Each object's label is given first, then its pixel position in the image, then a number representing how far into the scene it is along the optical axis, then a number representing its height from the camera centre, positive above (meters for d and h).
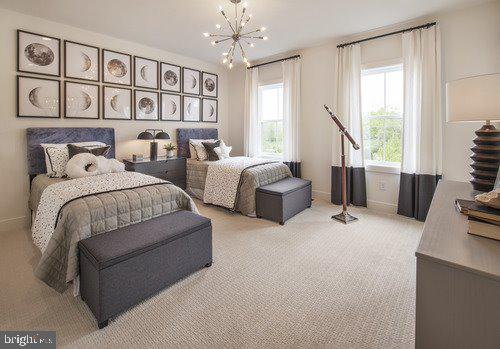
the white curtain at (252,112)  5.49 +1.24
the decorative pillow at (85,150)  3.29 +0.27
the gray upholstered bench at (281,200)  3.49 -0.41
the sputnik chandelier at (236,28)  2.98 +2.04
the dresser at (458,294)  0.83 -0.42
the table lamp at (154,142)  4.38 +0.51
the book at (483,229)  1.06 -0.24
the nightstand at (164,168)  4.16 +0.04
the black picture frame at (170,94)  4.83 +1.34
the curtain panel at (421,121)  3.37 +0.67
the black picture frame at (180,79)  4.76 +1.72
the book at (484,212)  1.06 -0.17
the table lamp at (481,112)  1.64 +0.39
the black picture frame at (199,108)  5.17 +1.32
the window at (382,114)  3.93 +0.88
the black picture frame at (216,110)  5.80 +1.37
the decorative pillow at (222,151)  4.73 +0.37
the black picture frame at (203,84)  5.50 +1.88
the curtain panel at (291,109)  4.82 +1.15
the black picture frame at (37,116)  3.31 +0.95
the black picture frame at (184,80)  5.12 +1.81
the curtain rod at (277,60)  4.81 +2.14
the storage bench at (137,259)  1.68 -0.65
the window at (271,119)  5.41 +1.08
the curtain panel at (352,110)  4.10 +0.97
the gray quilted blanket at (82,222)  1.91 -0.41
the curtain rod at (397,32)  3.37 +1.95
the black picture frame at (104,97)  4.07 +1.15
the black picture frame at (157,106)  4.72 +1.18
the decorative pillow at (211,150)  4.71 +0.36
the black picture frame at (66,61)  3.65 +1.60
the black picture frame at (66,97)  3.68 +1.04
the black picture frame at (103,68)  4.02 +1.67
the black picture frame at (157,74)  4.64 +1.74
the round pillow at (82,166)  2.92 +0.05
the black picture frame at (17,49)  3.28 +1.52
